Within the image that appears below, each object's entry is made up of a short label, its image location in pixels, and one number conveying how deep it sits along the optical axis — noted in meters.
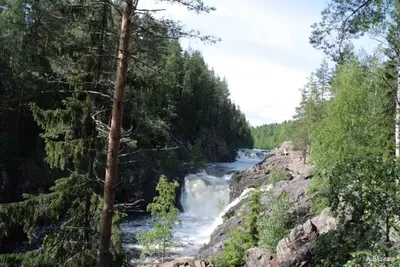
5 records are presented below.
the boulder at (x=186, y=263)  14.62
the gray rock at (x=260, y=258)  13.32
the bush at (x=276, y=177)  25.17
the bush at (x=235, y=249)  15.49
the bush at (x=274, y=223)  15.73
